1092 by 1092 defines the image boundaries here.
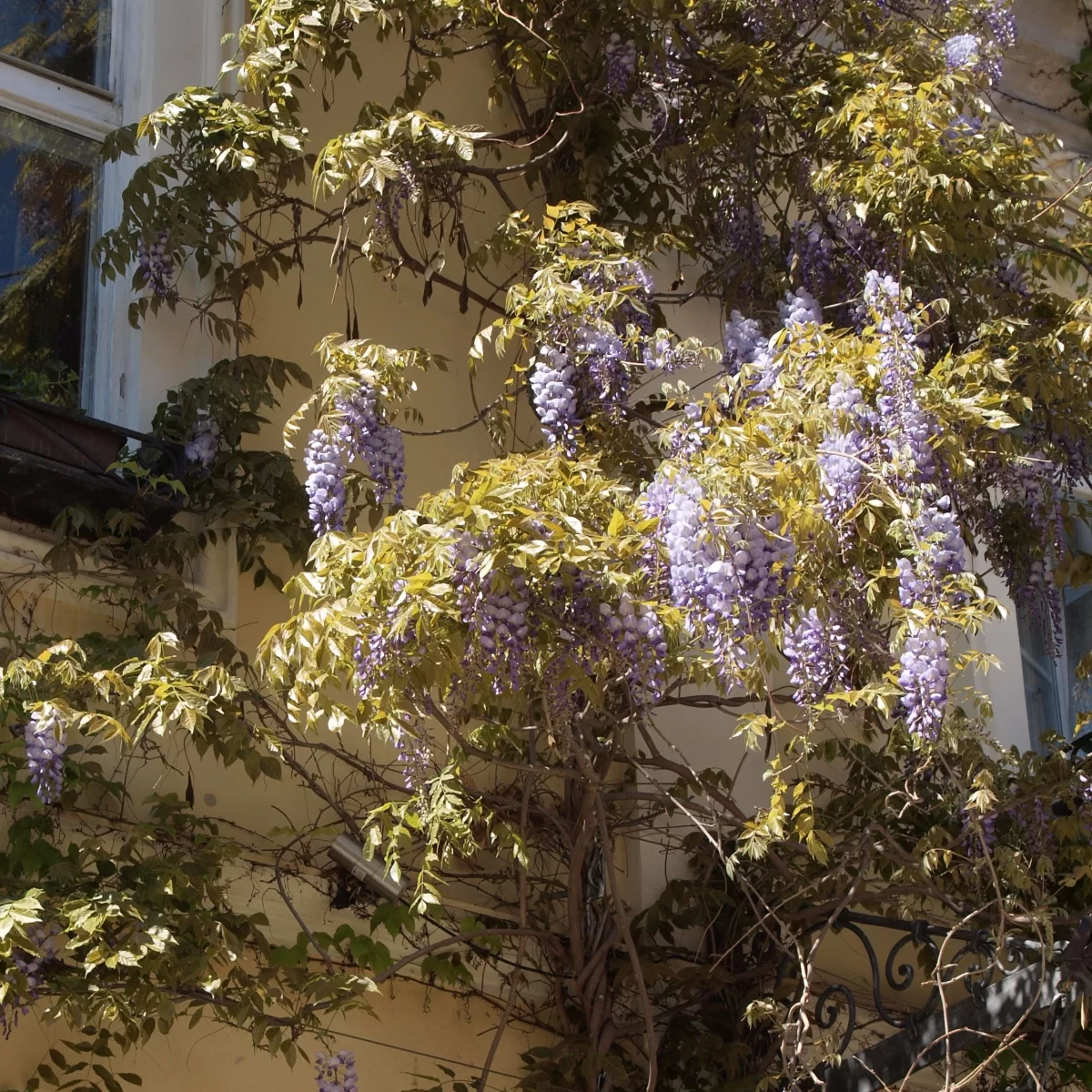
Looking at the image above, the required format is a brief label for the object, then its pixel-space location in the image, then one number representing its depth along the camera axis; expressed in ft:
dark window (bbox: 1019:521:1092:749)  18.94
